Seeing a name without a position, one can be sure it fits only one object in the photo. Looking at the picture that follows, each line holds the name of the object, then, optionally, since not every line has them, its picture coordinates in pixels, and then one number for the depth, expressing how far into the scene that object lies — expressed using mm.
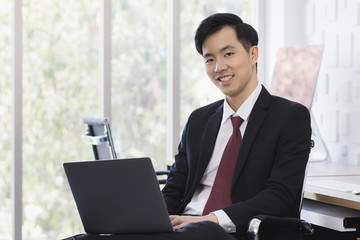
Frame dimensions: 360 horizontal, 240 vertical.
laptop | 2607
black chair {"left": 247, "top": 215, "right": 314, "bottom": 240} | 2701
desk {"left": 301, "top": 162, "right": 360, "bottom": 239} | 2871
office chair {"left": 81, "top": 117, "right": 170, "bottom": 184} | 3581
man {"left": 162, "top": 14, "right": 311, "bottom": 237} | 2816
